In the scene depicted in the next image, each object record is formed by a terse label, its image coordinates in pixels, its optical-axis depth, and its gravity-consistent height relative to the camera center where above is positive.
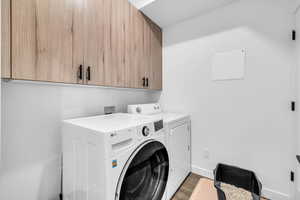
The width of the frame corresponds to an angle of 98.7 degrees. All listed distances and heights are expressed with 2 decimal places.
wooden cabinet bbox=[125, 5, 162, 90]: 1.57 +0.65
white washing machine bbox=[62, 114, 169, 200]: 0.73 -0.40
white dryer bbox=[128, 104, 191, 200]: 1.34 -0.52
